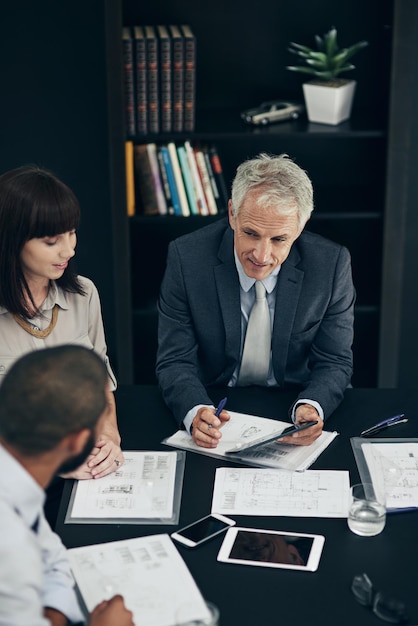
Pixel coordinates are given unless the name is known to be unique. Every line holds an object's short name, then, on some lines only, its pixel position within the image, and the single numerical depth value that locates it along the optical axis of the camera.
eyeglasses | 2.81
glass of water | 3.06
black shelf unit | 4.79
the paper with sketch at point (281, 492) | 3.14
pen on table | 3.47
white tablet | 2.97
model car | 4.77
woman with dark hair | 3.44
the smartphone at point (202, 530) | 3.03
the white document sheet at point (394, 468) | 3.19
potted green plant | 4.68
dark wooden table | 2.84
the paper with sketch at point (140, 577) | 2.84
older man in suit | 3.75
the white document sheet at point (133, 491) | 3.13
